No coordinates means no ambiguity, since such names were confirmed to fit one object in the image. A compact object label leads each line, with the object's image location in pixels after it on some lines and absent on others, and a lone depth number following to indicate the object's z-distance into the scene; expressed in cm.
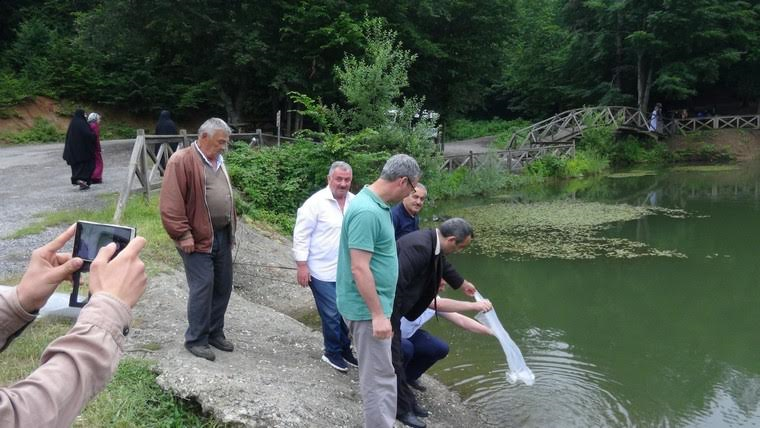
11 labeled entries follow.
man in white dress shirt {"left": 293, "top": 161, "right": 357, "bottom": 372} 473
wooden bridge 2175
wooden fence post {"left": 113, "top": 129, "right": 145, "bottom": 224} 773
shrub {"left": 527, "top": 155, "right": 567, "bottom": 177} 2175
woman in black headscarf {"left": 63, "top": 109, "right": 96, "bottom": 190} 989
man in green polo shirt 331
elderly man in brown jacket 402
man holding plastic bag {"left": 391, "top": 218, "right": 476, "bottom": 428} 390
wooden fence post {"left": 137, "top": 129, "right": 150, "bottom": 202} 893
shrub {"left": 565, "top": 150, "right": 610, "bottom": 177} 2252
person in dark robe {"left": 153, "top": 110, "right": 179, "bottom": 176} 1153
